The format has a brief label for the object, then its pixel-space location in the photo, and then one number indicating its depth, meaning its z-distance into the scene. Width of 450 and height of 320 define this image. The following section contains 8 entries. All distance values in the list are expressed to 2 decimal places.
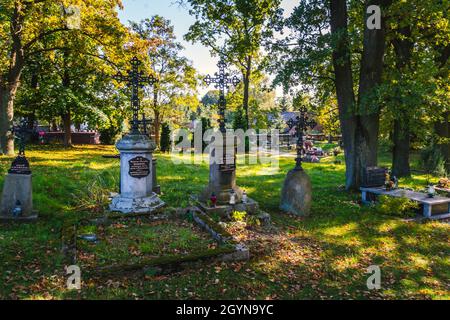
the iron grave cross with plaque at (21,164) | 8.54
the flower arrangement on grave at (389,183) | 11.45
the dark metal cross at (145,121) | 10.03
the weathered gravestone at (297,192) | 10.11
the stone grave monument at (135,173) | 9.17
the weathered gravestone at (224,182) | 9.63
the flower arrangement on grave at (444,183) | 14.04
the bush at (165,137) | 29.02
